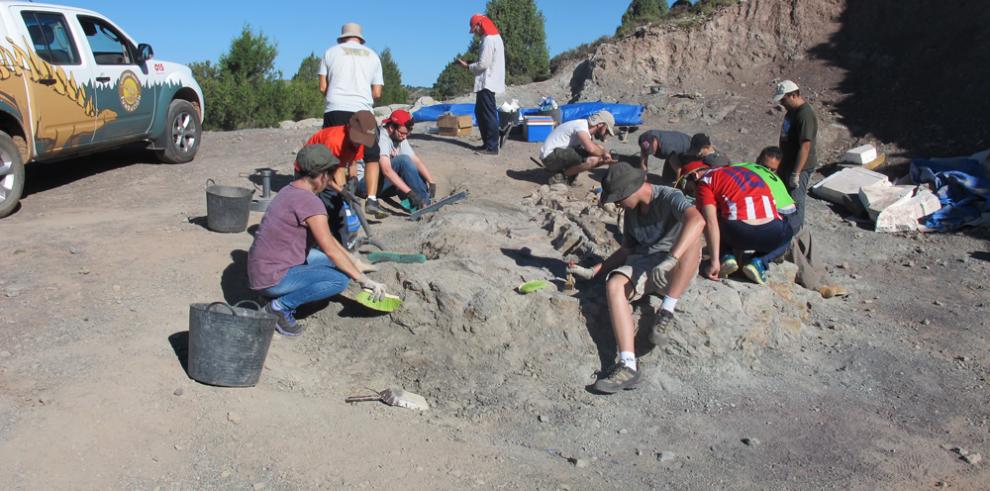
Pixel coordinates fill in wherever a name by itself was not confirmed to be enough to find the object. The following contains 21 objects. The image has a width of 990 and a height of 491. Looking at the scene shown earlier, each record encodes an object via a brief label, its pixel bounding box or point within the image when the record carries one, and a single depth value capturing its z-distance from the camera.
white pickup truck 6.91
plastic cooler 11.45
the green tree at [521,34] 40.00
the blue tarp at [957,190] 8.34
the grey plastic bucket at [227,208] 6.44
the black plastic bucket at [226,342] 4.07
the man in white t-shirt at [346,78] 7.67
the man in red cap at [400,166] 7.50
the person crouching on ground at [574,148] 8.95
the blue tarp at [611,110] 12.16
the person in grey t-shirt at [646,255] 4.65
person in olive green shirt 7.02
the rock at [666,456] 4.06
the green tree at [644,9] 30.42
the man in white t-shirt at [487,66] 9.86
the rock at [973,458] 4.10
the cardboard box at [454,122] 11.93
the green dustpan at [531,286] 5.17
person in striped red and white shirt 5.29
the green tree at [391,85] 40.38
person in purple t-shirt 4.69
